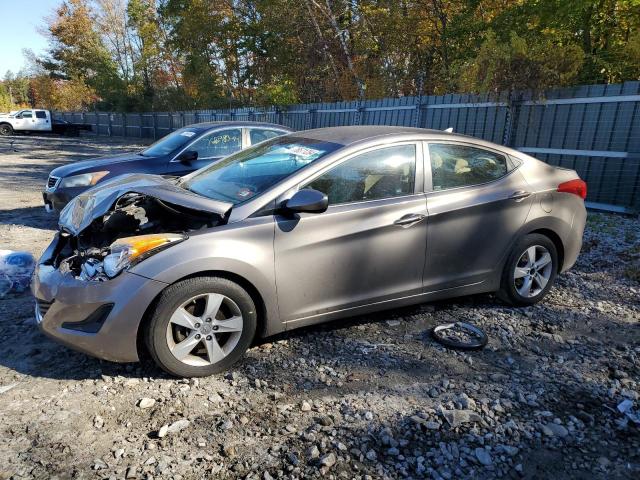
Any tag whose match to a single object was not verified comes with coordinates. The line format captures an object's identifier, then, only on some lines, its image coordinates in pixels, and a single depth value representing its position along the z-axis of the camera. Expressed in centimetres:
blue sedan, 661
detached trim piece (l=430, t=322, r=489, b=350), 355
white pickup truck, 3238
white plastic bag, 454
